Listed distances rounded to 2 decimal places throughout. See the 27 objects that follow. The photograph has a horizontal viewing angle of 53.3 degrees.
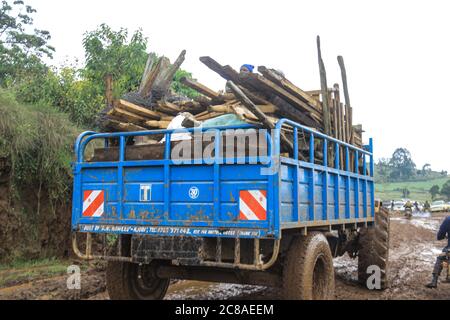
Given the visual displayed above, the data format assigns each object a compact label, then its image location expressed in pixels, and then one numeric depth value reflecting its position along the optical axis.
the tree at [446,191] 67.31
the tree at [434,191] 69.68
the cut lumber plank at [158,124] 5.91
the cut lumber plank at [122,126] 5.92
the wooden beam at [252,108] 4.40
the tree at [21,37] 24.43
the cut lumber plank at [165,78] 7.32
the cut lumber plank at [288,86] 5.42
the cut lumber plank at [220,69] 5.54
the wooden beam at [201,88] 5.84
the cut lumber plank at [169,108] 6.24
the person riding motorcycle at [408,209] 30.04
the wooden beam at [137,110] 5.98
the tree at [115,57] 12.75
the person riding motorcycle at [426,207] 42.78
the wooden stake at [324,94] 6.12
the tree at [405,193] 74.38
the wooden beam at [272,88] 5.44
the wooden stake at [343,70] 7.57
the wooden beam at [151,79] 7.44
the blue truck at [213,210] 4.23
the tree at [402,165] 94.94
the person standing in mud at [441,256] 7.09
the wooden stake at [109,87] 7.06
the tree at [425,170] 99.88
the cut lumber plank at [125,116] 5.99
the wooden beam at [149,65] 9.12
